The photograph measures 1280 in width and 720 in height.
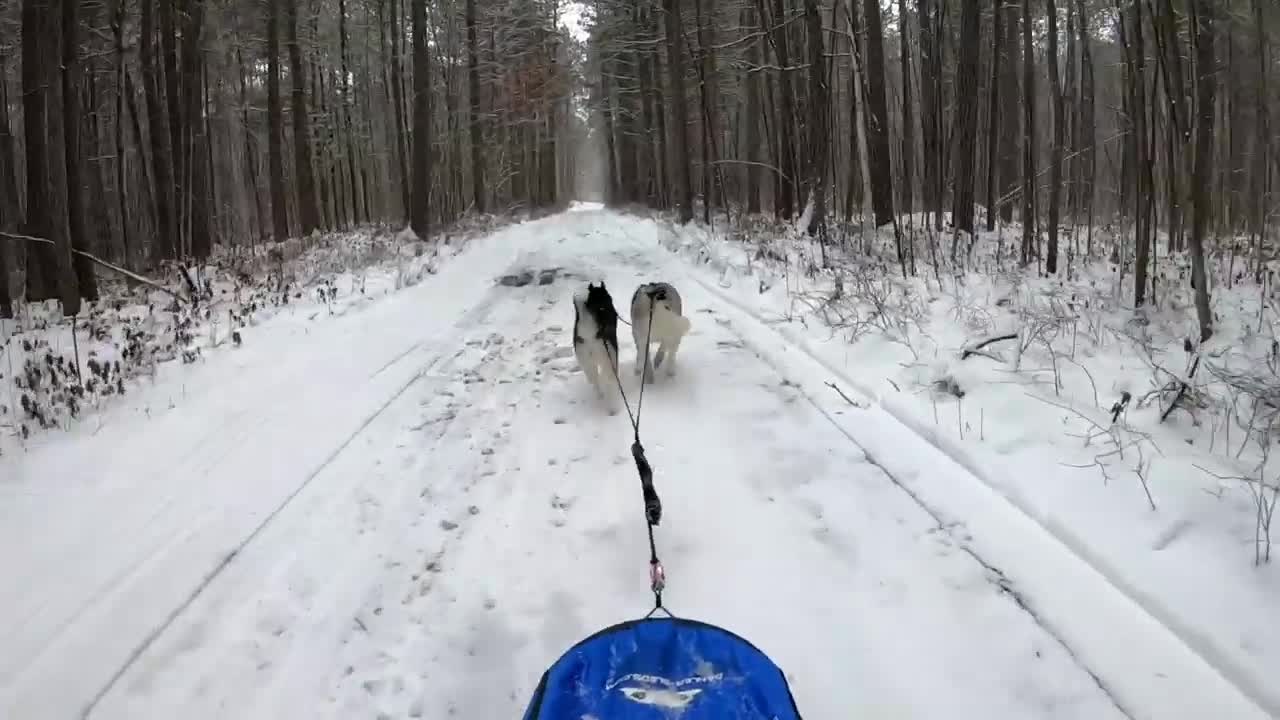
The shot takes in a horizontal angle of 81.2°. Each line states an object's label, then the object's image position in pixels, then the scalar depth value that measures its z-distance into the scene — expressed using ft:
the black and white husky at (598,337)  18.66
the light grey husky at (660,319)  20.20
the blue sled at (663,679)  7.04
